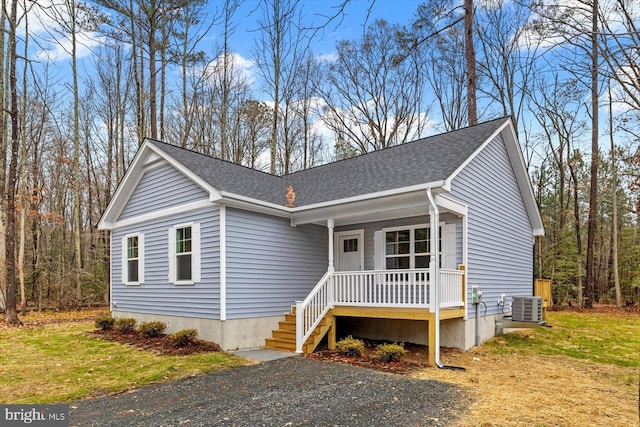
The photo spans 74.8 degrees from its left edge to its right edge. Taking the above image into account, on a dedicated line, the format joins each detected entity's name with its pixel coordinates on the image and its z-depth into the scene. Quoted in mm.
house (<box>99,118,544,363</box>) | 8945
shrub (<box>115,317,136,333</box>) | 11036
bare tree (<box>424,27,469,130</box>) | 22172
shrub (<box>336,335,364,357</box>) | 8352
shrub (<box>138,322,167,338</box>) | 10078
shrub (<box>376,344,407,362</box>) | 7812
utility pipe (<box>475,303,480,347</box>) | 9570
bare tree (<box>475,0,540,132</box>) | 21297
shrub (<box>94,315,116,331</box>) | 11602
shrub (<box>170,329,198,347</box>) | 8984
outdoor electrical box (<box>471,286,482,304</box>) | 9490
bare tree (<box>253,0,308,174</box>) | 21984
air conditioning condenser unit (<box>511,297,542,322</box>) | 10055
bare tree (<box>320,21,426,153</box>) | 23109
